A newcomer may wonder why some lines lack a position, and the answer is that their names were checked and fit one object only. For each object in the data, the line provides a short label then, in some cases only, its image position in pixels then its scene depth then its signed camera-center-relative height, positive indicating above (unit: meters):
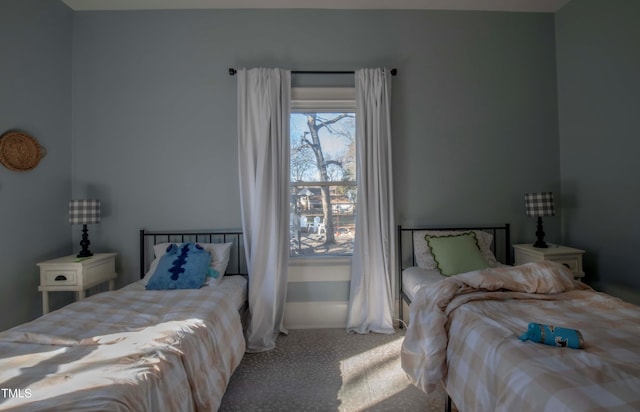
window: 2.90 +0.28
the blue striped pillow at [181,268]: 2.22 -0.47
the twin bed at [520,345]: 0.95 -0.60
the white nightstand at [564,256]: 2.46 -0.46
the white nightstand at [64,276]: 2.31 -0.52
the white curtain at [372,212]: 2.67 -0.04
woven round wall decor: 2.21 +0.53
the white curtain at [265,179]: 2.59 +0.30
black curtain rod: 2.76 +1.37
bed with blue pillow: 0.97 -0.62
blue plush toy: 1.16 -0.56
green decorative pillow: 2.35 -0.41
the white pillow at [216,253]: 2.48 -0.38
